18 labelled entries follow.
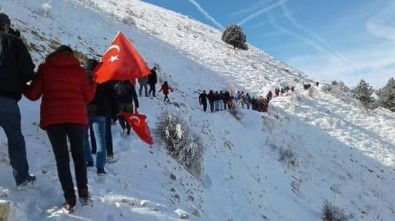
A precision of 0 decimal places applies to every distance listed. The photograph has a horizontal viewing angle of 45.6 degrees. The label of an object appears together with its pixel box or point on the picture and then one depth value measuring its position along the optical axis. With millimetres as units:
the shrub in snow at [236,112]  24569
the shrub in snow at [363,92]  44250
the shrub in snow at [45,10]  21947
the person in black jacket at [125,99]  10938
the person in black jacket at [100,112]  7348
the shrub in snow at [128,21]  37531
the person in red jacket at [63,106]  5523
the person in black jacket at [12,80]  5422
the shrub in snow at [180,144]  12492
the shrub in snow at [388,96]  43750
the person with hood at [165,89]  20828
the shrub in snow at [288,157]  21998
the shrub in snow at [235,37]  52219
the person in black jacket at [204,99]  23911
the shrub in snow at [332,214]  17578
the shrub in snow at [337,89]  40125
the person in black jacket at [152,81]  20114
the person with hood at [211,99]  24266
